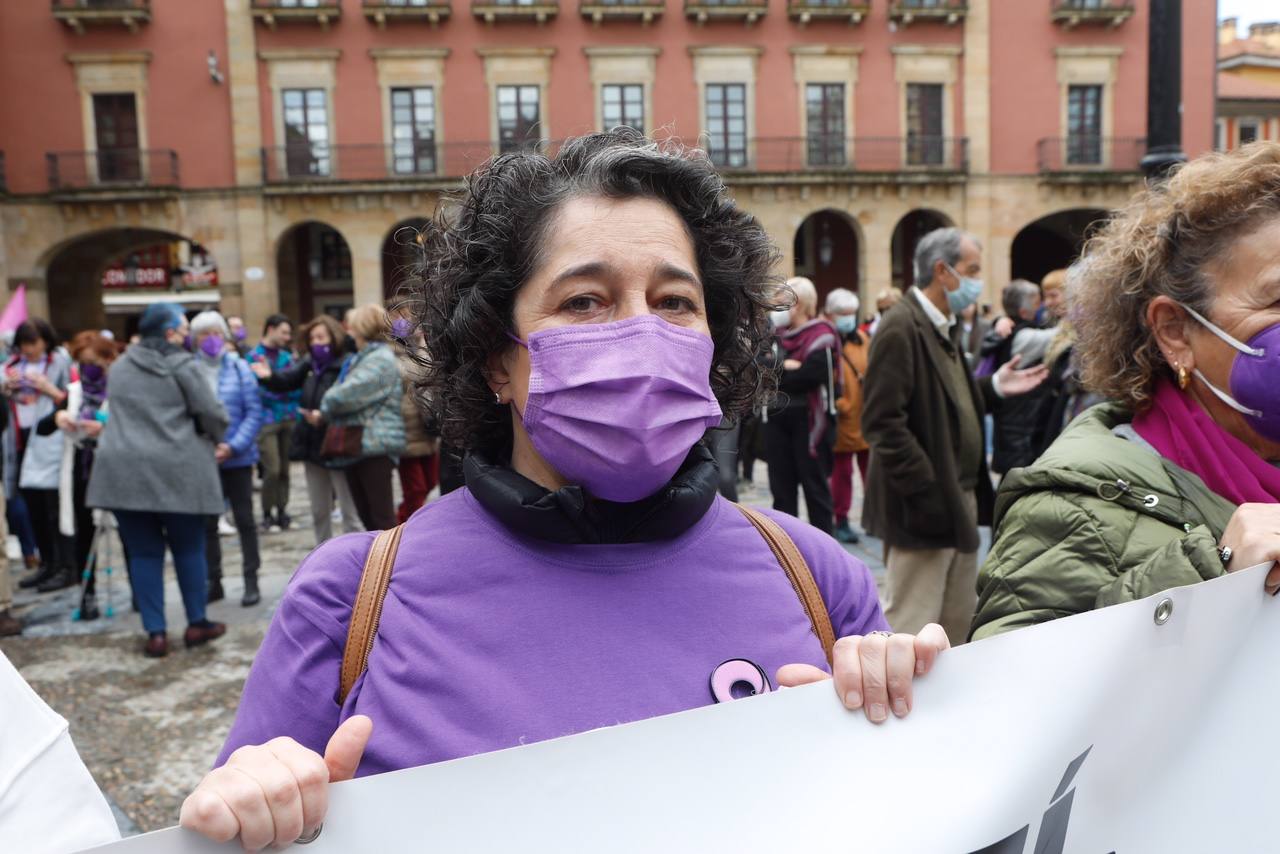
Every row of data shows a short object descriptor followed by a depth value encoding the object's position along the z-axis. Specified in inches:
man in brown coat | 148.9
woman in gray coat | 193.3
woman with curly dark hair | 48.8
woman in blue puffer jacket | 239.9
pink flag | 396.8
